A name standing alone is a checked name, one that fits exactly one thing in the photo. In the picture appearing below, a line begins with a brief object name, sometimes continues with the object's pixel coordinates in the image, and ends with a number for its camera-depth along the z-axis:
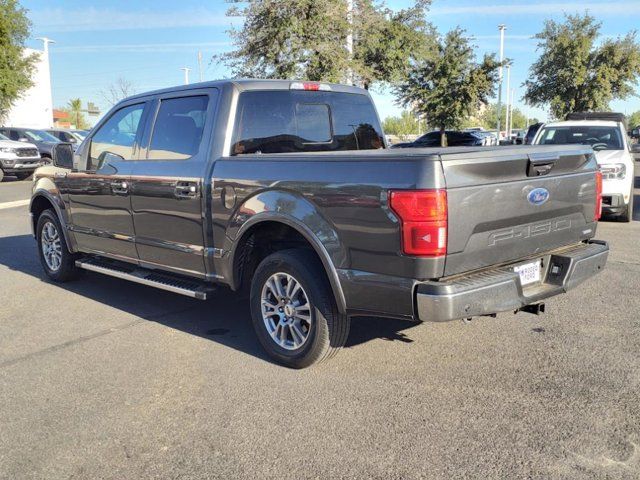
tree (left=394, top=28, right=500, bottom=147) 29.25
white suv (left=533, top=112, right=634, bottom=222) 9.89
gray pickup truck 3.48
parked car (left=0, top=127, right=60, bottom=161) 23.91
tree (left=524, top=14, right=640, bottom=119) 28.25
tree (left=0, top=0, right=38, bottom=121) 28.27
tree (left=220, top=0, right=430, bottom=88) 17.89
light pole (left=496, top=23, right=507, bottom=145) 31.14
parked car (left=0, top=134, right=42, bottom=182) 20.94
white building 45.03
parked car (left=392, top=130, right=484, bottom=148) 27.81
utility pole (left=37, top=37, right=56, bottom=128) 42.16
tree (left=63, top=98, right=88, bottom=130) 69.12
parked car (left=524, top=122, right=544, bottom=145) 14.45
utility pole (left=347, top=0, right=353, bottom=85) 19.33
